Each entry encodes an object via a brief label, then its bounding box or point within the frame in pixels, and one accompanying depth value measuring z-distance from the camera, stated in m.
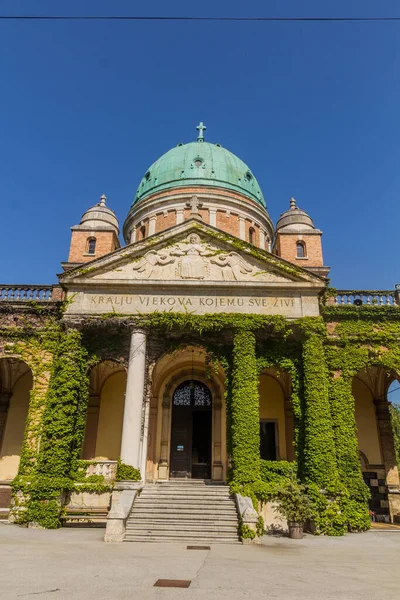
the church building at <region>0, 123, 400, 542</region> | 15.27
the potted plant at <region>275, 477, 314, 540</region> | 13.57
